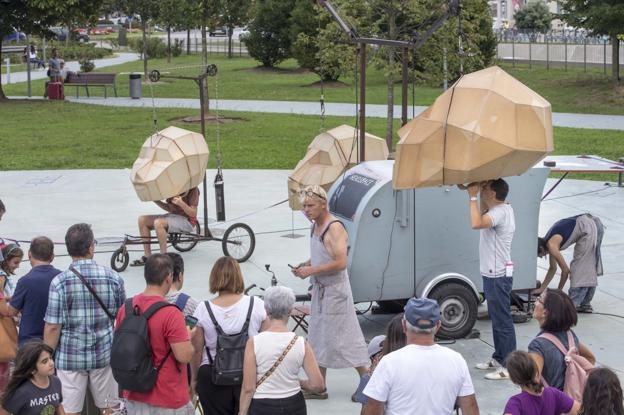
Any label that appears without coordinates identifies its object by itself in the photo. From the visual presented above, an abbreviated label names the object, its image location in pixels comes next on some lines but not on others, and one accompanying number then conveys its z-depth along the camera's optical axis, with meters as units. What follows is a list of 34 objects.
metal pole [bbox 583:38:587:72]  45.72
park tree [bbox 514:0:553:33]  67.98
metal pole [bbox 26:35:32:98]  37.22
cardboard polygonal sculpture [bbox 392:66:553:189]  8.98
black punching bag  13.73
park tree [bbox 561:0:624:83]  33.19
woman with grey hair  6.12
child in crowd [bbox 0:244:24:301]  8.12
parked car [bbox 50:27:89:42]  72.17
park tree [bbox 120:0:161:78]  43.78
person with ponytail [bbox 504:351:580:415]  5.85
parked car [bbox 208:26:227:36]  79.80
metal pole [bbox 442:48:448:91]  18.85
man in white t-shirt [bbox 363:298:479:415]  5.59
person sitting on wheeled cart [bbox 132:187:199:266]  12.93
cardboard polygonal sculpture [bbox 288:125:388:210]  12.23
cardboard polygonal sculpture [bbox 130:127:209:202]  12.84
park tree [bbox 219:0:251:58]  48.18
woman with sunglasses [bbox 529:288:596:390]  6.55
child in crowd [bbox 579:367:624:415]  5.52
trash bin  36.34
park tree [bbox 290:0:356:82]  22.72
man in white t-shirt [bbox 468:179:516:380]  9.02
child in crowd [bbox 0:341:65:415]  6.19
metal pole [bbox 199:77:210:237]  13.53
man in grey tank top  8.30
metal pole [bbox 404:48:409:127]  11.43
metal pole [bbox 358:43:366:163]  11.41
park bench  38.19
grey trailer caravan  10.01
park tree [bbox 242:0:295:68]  47.03
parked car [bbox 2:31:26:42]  72.06
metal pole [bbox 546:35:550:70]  47.17
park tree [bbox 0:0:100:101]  33.16
